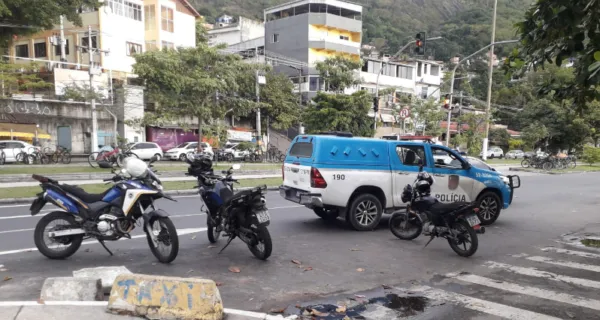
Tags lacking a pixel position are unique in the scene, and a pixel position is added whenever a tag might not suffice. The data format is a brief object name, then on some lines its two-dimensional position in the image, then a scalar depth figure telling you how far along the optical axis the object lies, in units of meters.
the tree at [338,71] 32.66
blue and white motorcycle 5.93
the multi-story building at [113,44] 32.98
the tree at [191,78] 25.83
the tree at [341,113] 30.00
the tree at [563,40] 5.48
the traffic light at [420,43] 21.40
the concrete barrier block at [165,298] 4.21
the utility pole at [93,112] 28.96
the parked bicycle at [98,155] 20.25
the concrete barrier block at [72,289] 4.38
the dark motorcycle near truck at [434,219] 7.07
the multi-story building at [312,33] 46.97
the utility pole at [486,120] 32.19
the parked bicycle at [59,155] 24.92
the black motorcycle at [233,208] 6.32
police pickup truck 8.48
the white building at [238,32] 54.62
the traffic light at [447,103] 29.66
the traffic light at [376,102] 25.98
